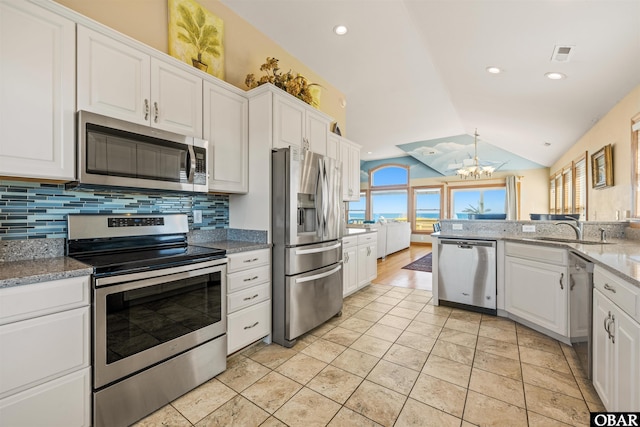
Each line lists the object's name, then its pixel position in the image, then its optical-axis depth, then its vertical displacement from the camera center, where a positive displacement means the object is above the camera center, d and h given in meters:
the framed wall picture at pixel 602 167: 3.45 +0.62
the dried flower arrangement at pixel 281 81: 2.66 +1.31
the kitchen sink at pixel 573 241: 2.49 -0.27
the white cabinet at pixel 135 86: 1.61 +0.85
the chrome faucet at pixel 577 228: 2.72 -0.15
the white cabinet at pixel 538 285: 2.36 -0.68
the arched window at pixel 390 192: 10.32 +0.83
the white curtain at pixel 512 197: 8.52 +0.50
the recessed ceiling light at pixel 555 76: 2.92 +1.49
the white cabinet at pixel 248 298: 2.11 -0.70
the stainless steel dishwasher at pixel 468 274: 3.02 -0.70
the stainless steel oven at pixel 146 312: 1.42 -0.60
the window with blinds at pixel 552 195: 7.41 +0.50
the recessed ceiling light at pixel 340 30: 2.91 +1.98
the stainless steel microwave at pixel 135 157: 1.60 +0.38
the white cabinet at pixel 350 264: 3.49 -0.68
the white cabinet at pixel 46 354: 1.16 -0.64
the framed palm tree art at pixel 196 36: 2.27 +1.56
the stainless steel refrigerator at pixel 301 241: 2.38 -0.26
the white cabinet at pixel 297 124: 2.52 +0.91
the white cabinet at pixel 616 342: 1.17 -0.64
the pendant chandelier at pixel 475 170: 6.82 +1.09
